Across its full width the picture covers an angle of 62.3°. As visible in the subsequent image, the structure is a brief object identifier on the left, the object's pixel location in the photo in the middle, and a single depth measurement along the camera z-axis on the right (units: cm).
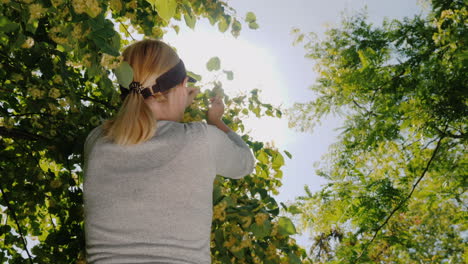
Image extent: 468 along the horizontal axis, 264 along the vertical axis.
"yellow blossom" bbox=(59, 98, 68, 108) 200
